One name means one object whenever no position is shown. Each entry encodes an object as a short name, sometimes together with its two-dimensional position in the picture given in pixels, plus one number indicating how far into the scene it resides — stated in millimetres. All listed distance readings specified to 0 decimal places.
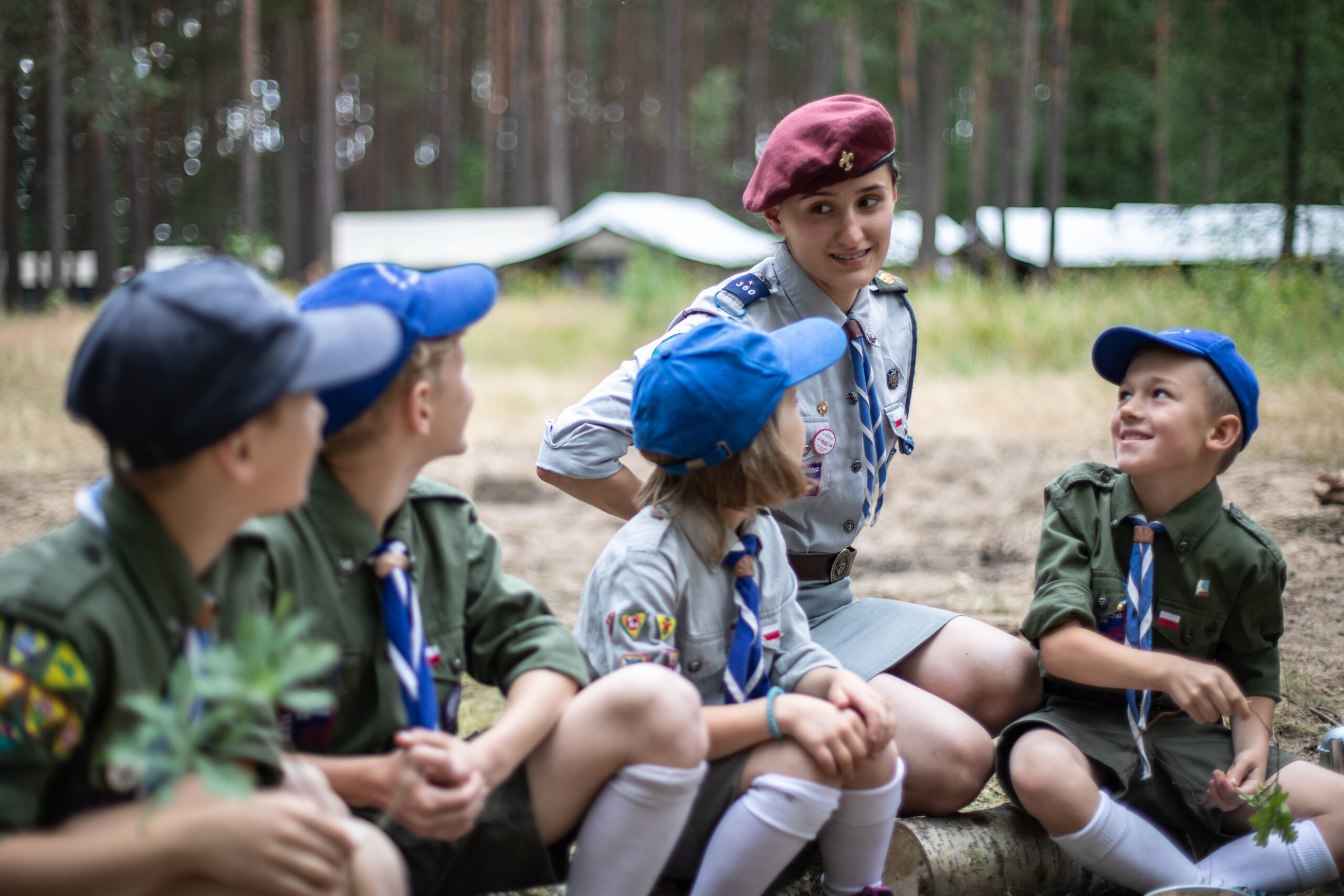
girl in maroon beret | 2279
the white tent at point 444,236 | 24609
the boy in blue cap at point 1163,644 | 1984
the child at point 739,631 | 1738
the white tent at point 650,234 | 22078
